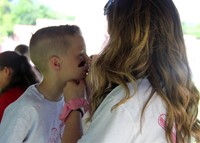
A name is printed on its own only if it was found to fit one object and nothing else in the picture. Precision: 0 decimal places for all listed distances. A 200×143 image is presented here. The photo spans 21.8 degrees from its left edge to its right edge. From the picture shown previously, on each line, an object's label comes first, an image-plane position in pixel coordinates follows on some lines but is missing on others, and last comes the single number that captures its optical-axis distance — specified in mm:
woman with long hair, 1191
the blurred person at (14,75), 2209
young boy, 1452
